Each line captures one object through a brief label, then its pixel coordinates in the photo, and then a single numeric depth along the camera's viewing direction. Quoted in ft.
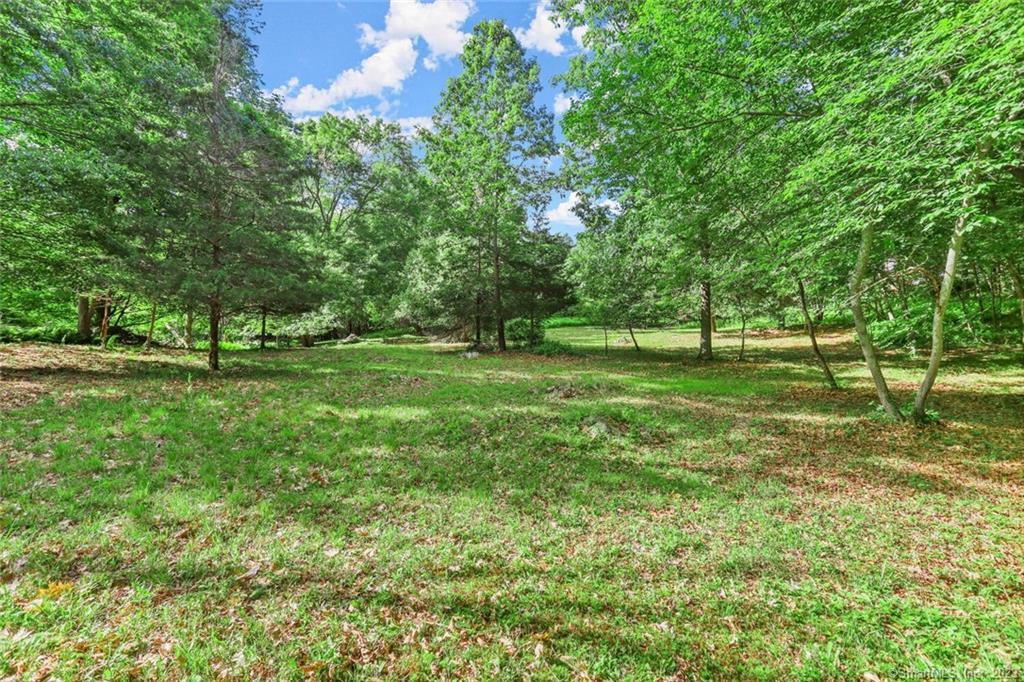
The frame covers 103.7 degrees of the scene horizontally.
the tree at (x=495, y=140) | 63.41
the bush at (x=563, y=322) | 136.88
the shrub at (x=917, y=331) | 48.34
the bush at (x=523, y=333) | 74.49
